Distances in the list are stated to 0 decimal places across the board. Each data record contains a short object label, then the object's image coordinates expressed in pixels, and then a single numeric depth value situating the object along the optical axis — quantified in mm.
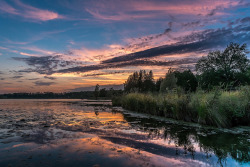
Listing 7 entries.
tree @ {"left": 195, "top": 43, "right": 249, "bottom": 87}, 47062
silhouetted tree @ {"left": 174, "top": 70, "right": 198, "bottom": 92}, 74312
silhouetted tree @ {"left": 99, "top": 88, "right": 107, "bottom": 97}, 134000
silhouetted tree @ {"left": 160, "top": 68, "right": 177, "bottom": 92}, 65669
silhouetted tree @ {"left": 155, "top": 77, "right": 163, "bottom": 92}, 108362
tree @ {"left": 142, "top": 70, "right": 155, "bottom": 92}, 100225
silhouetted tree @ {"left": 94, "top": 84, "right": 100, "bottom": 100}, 125875
